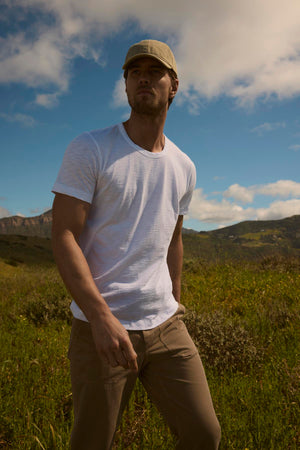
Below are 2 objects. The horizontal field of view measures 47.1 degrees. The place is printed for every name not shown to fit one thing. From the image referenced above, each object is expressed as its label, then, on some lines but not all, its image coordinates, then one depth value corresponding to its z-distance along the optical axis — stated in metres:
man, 1.64
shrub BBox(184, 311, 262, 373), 3.90
